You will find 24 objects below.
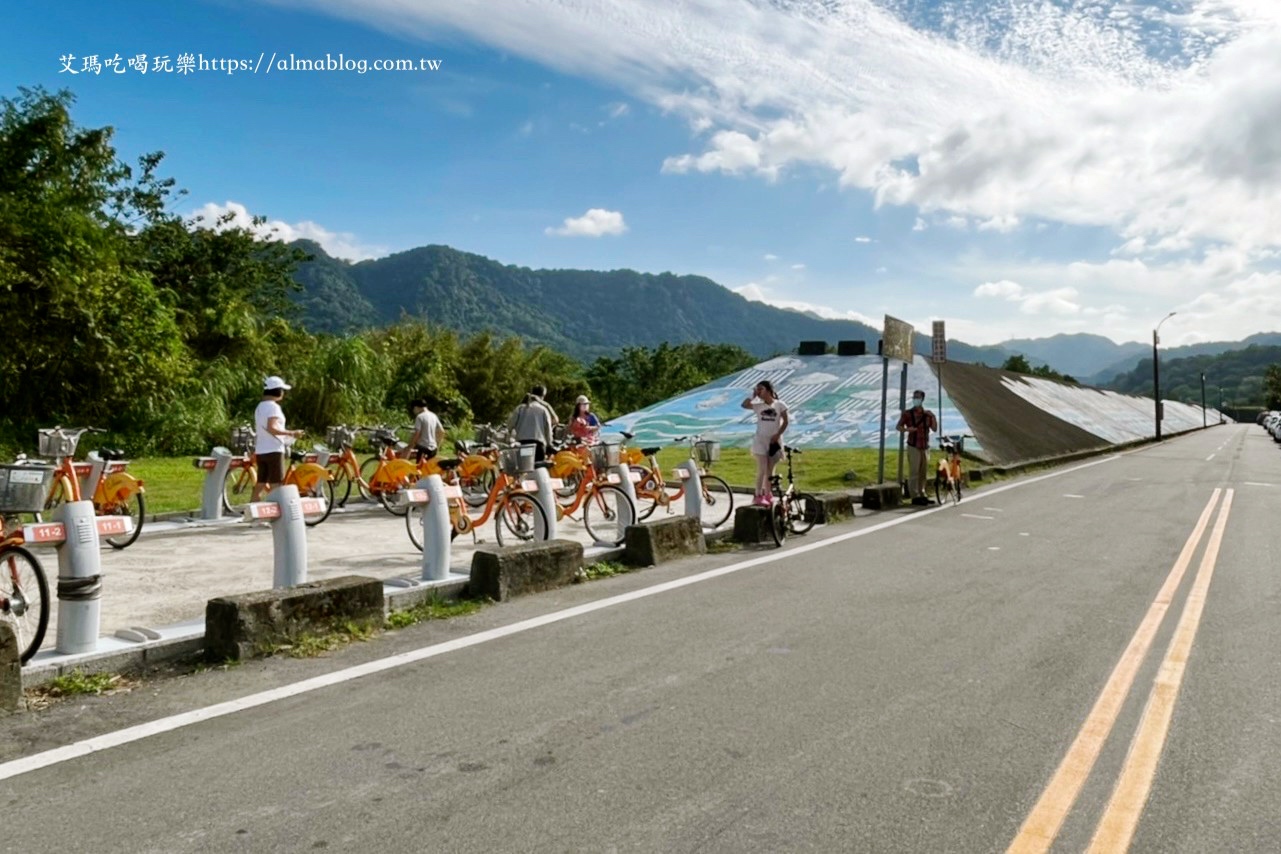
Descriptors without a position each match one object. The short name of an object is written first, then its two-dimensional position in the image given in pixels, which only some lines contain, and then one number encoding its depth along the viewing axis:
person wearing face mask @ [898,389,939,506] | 15.58
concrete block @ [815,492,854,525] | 12.78
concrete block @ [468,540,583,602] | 7.33
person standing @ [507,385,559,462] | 12.62
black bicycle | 10.76
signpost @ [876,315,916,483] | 16.75
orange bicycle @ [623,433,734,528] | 11.98
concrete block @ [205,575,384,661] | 5.48
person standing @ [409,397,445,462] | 11.98
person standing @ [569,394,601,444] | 14.27
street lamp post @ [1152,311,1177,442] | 53.79
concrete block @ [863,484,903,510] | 15.02
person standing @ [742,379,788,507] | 11.71
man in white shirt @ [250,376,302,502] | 10.45
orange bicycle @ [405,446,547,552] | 9.52
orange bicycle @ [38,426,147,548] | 9.38
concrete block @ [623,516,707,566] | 9.20
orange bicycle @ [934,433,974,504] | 15.95
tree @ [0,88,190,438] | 18.98
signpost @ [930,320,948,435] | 18.80
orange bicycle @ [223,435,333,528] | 10.95
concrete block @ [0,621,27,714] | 4.46
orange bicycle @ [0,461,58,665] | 5.25
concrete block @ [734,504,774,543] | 10.88
